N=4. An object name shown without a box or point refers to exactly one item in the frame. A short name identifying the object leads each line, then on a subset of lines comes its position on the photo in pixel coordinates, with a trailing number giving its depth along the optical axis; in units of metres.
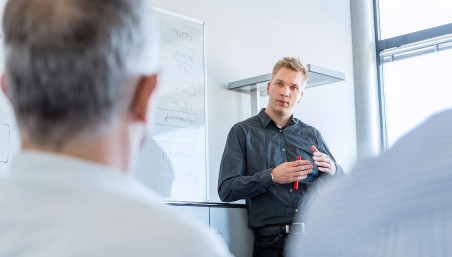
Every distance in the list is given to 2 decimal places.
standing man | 3.43
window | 5.17
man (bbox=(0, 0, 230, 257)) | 0.54
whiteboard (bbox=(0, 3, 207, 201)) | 3.63
